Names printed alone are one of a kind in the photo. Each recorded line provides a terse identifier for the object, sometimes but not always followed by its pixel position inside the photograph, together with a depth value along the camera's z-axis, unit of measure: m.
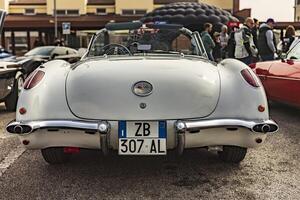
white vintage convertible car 3.48
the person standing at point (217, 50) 12.61
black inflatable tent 22.33
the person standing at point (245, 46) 9.77
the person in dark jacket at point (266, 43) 9.30
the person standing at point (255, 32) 10.20
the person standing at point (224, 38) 12.09
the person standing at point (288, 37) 10.20
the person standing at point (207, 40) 10.91
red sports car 6.06
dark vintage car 7.13
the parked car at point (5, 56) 8.02
